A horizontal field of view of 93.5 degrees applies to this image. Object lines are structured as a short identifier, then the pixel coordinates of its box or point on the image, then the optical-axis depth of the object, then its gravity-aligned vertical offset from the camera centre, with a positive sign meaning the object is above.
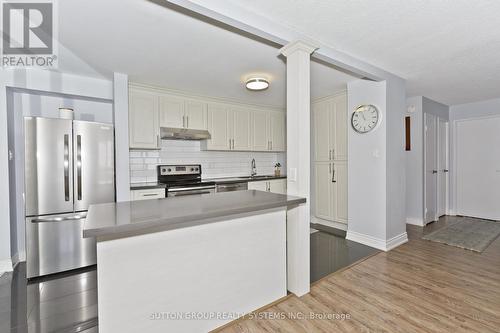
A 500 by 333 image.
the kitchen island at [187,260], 1.35 -0.66
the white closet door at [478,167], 4.61 -0.14
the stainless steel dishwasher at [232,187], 3.97 -0.39
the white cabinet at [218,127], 4.19 +0.67
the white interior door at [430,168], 4.51 -0.13
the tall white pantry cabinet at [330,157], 3.98 +0.10
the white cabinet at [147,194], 3.24 -0.40
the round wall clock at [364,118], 3.26 +0.63
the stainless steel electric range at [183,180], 3.56 -0.26
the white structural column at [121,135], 3.00 +0.40
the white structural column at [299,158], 2.15 +0.05
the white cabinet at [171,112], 3.71 +0.86
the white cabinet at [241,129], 4.48 +0.67
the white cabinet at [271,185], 4.38 -0.42
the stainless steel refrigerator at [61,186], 2.55 -0.22
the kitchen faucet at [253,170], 5.11 -0.13
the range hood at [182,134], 3.66 +0.50
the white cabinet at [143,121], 3.46 +0.68
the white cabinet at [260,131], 4.77 +0.68
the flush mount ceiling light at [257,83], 3.15 +1.09
